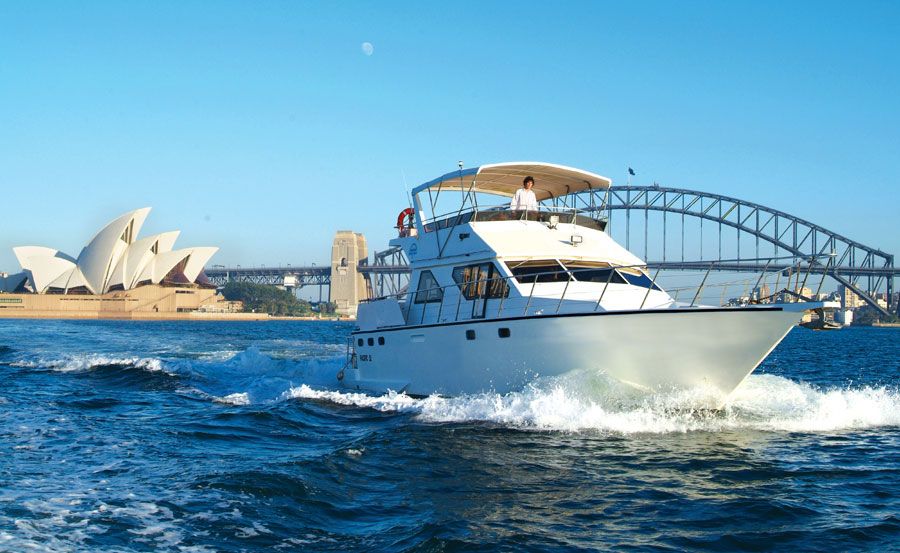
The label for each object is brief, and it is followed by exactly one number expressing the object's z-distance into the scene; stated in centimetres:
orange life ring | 1883
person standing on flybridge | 1652
